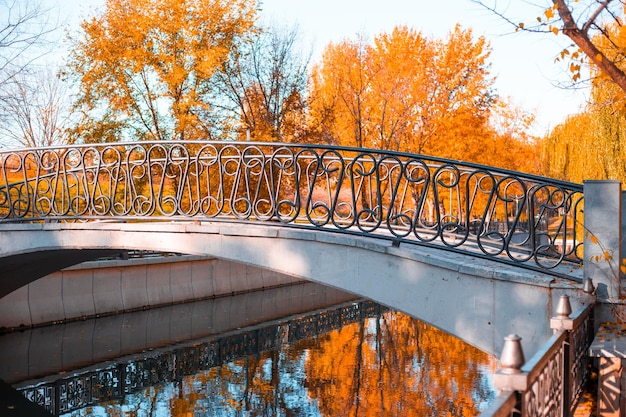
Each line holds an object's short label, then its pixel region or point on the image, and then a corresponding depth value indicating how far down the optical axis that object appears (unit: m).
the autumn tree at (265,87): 20.95
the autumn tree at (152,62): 19.92
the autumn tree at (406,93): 22.23
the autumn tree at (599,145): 16.81
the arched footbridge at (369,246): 6.31
